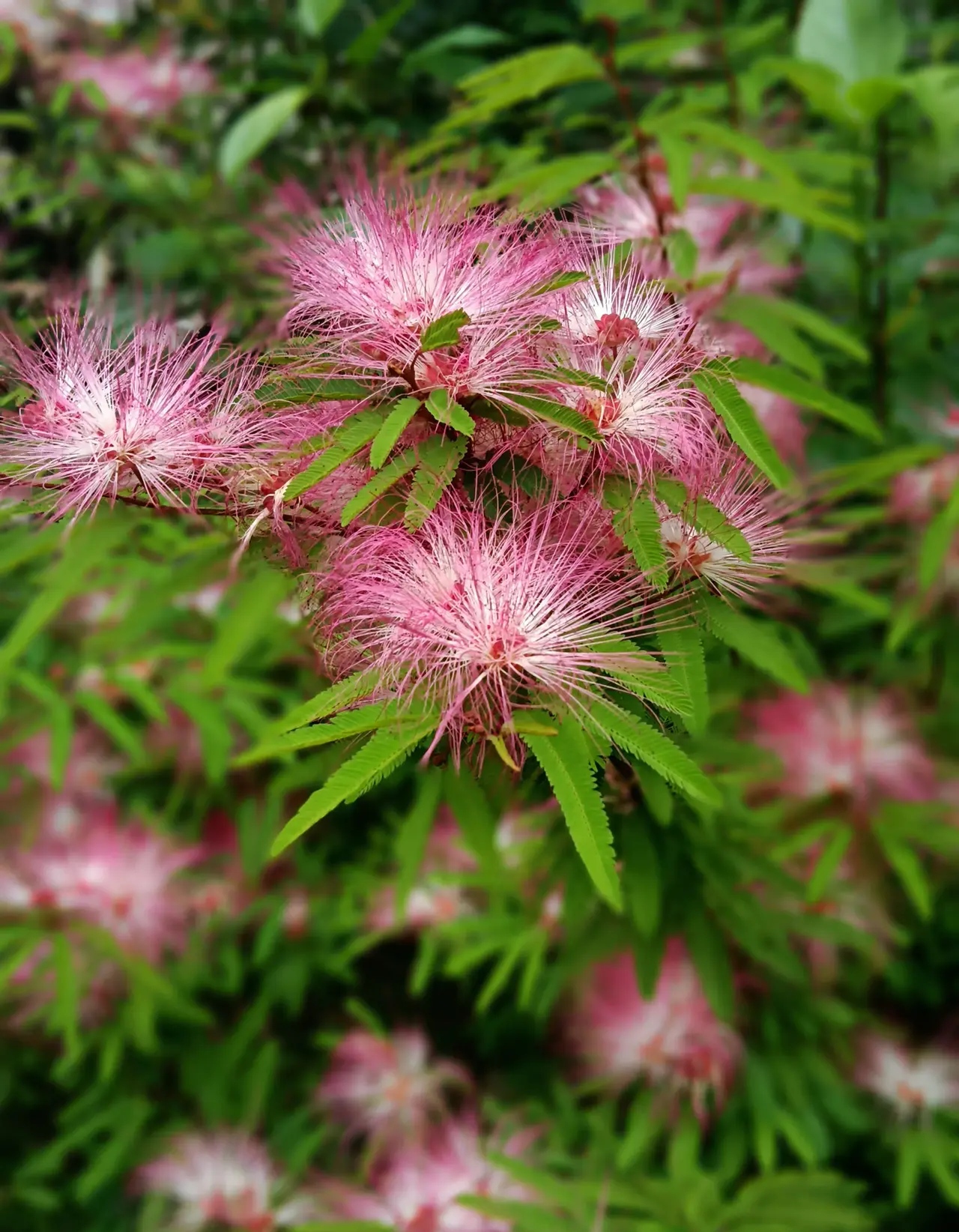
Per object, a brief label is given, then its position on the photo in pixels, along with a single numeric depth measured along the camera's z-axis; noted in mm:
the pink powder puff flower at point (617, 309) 541
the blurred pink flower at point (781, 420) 837
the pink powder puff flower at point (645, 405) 510
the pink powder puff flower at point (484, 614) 468
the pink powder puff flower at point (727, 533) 517
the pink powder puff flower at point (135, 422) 531
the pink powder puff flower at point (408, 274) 512
